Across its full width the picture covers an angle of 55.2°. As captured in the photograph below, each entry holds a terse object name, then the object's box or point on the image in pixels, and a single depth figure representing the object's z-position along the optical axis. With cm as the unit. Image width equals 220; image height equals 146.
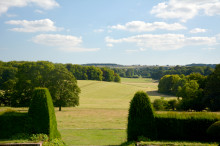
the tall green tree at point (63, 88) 4488
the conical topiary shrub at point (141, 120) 1523
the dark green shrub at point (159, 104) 4799
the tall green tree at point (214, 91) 4456
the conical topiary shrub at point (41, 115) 1525
